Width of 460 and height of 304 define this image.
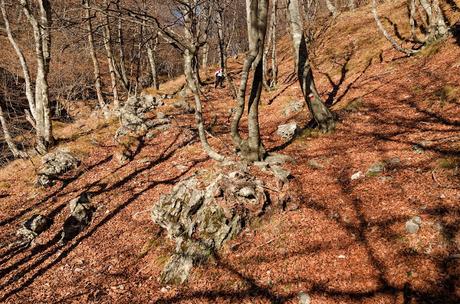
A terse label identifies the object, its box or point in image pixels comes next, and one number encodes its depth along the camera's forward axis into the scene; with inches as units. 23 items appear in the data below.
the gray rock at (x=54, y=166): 503.5
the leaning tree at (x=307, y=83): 407.0
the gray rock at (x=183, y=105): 725.3
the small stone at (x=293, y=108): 570.6
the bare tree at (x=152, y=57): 1006.9
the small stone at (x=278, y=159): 361.7
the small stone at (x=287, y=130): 460.4
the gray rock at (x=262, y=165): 338.0
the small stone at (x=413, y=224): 218.5
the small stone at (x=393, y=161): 302.0
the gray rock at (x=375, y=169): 301.5
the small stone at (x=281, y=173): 323.3
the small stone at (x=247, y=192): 288.4
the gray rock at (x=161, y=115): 654.5
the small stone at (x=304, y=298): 202.8
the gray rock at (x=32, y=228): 390.0
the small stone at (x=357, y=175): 306.0
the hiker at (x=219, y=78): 950.4
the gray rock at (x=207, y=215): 273.1
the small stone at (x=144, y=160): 512.8
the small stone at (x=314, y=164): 353.3
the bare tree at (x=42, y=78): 554.6
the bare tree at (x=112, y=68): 764.6
